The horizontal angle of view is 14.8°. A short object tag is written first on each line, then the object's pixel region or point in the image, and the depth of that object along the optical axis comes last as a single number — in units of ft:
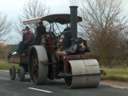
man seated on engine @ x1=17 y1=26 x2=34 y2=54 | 66.13
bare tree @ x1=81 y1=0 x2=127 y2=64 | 129.39
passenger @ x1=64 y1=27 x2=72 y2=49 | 56.39
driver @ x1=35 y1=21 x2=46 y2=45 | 62.18
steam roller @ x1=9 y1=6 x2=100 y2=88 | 52.85
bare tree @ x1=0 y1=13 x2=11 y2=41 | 223.47
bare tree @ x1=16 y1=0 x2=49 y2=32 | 184.34
